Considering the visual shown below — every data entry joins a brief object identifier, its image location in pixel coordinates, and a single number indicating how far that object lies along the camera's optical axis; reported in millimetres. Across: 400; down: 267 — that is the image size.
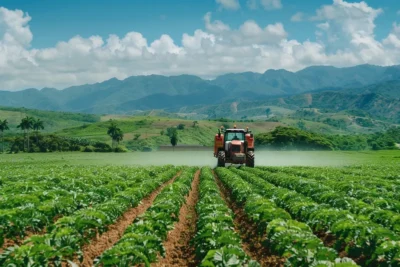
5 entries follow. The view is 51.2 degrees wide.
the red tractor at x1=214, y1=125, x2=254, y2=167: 42438
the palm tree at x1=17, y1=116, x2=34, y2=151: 148250
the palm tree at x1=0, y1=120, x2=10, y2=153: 150050
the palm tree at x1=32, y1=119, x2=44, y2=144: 156000
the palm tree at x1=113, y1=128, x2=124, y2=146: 169750
